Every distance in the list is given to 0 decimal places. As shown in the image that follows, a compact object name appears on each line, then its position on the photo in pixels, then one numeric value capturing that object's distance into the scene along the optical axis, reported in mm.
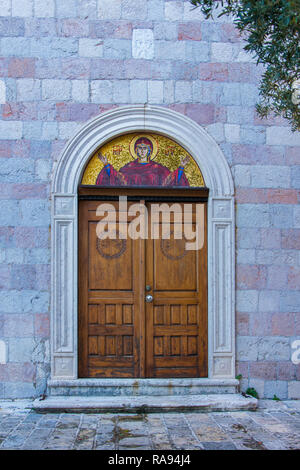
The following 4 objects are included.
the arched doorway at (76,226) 5430
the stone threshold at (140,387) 5336
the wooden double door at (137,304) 5566
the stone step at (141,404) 5055
